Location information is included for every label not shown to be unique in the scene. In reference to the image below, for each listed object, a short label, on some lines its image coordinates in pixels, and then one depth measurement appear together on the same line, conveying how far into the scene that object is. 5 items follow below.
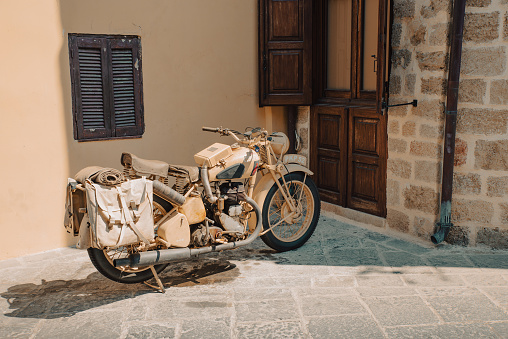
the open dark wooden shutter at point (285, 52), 6.33
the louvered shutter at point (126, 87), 5.59
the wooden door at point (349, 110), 6.05
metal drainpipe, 5.07
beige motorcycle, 4.05
